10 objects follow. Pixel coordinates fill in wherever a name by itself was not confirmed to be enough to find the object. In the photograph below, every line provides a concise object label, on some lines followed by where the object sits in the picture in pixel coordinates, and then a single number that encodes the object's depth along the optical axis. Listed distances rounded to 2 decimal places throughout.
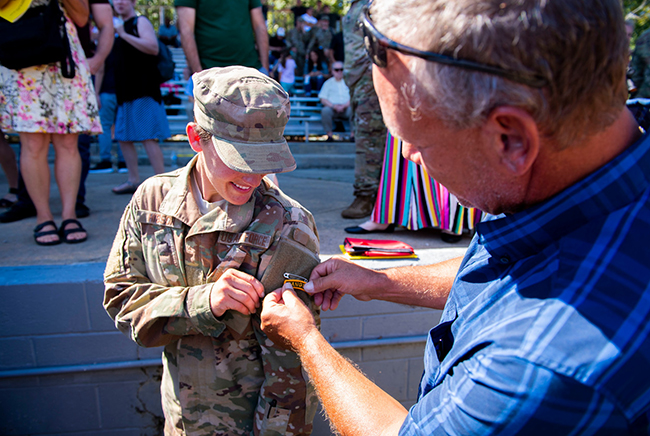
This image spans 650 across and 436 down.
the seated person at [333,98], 10.66
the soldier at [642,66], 6.45
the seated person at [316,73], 13.10
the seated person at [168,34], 13.40
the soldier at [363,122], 3.92
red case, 2.85
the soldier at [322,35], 13.92
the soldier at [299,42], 14.66
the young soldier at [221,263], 1.50
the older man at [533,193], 0.81
